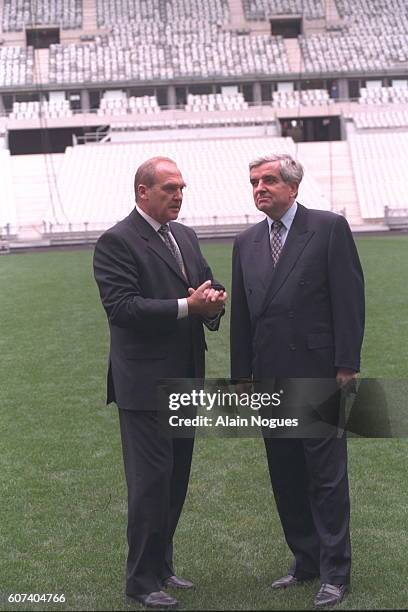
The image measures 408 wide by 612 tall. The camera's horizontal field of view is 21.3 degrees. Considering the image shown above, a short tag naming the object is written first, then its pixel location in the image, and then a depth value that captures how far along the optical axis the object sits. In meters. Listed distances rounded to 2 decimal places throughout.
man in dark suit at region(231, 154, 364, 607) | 4.56
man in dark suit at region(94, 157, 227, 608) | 4.49
